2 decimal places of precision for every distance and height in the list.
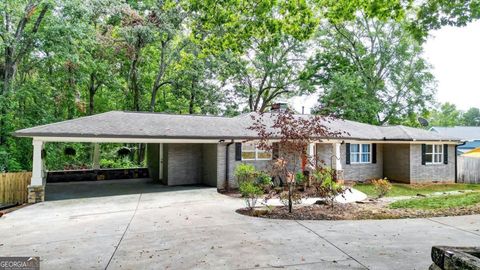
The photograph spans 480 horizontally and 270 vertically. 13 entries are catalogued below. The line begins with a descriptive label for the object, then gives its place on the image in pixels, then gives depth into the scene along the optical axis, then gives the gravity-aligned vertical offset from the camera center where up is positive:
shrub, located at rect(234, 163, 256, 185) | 13.25 -1.39
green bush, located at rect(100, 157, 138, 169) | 20.86 -1.63
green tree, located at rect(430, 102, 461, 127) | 68.19 +6.46
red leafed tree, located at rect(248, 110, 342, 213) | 8.79 +0.06
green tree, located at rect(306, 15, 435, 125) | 29.81 +7.86
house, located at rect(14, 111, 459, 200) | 11.75 -0.26
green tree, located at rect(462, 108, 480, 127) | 88.61 +8.14
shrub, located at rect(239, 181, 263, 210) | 9.16 -1.52
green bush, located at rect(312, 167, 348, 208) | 9.35 -1.40
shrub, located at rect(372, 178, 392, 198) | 12.65 -1.84
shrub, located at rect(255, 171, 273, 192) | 13.48 -1.68
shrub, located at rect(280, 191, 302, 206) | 8.93 -1.70
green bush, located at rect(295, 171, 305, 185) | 13.88 -1.69
